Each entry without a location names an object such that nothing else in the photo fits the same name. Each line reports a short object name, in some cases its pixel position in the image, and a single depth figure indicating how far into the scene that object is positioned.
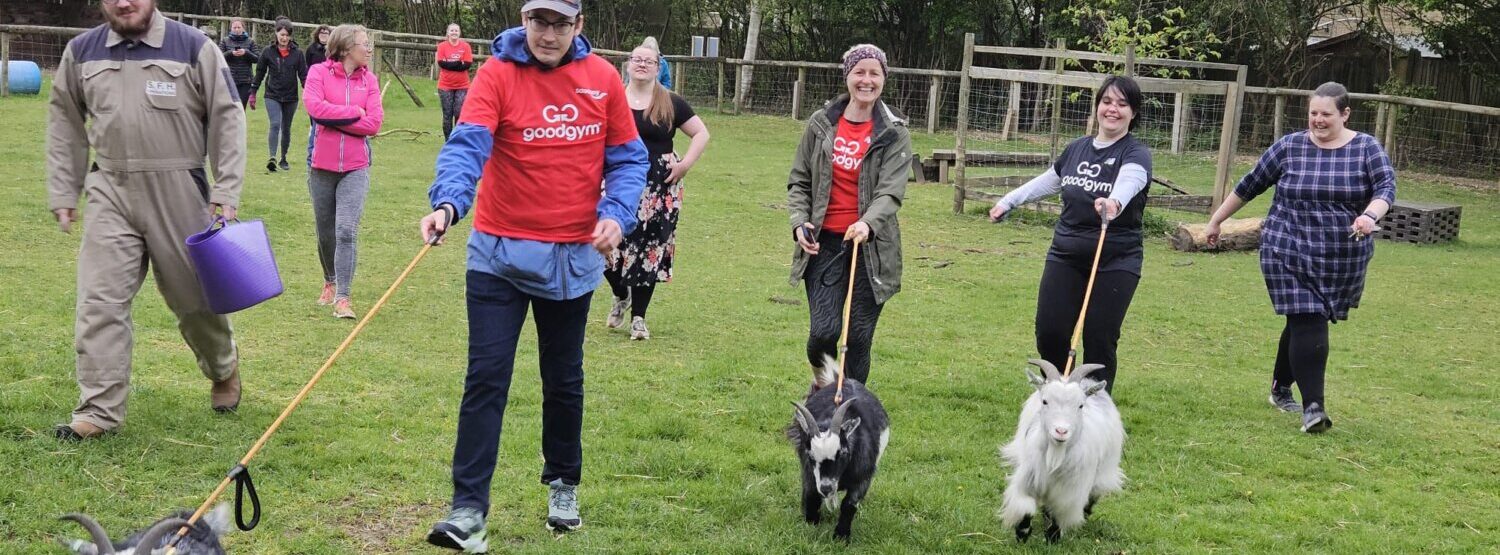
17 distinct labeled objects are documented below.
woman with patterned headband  5.66
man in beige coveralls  5.28
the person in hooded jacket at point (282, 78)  15.74
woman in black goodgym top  5.99
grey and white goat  3.16
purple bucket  5.06
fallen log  13.76
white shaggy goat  4.90
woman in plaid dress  6.80
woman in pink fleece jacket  8.23
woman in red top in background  18.36
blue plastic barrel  22.00
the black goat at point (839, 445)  4.66
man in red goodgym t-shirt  4.26
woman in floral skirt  7.98
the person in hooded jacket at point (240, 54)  17.61
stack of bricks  14.58
